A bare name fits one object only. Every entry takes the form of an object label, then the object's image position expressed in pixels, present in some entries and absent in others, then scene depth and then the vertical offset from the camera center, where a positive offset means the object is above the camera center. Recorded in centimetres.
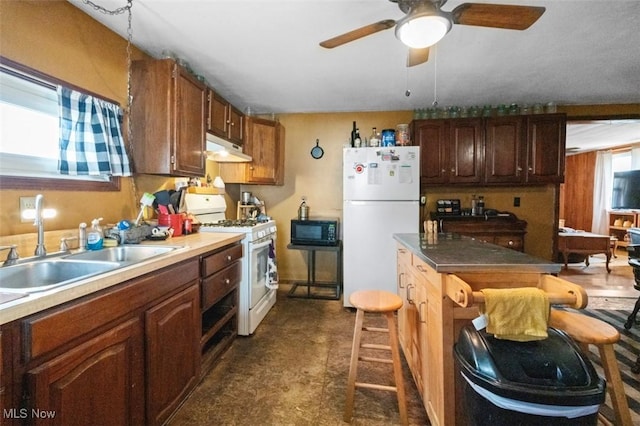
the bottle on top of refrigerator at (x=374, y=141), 324 +67
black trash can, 90 -58
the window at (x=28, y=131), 140 +34
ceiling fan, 136 +90
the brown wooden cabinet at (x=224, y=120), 257 +78
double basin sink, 122 -32
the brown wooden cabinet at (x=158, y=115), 204 +59
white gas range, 248 -51
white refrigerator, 309 -8
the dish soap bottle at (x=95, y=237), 162 -22
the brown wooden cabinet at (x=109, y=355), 84 -58
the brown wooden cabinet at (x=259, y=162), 354 +46
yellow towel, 103 -40
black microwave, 342 -38
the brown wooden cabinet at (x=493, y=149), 338 +63
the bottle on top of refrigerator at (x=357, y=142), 329 +67
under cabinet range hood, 264 +49
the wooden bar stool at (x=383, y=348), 154 -81
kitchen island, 128 -47
